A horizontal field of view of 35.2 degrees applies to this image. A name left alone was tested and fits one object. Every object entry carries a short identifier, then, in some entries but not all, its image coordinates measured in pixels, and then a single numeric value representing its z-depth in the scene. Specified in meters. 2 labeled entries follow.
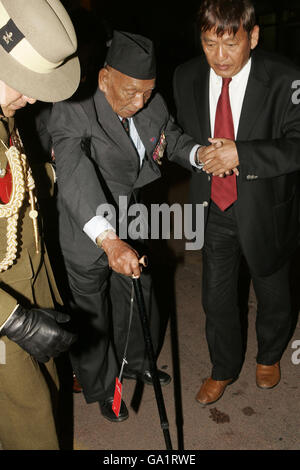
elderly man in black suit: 2.19
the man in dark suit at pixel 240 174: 2.29
